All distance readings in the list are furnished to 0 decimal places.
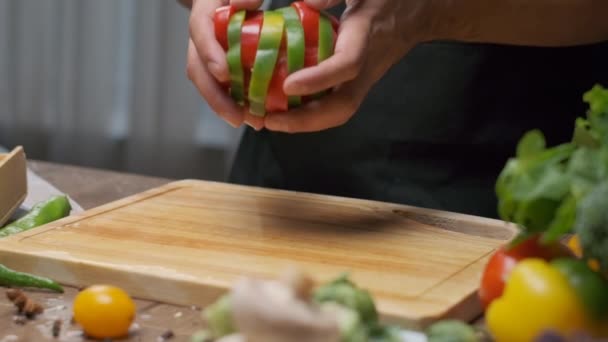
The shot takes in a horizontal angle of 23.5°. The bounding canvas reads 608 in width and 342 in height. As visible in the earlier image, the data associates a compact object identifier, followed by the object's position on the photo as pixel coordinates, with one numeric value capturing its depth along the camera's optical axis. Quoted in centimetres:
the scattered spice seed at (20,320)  88
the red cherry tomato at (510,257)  84
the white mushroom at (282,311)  68
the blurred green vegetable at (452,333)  77
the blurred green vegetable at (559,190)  78
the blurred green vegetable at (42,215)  108
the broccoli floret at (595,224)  78
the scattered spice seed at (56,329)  86
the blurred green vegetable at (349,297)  76
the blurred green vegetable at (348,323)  72
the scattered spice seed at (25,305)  89
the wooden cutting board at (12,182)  110
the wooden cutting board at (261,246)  94
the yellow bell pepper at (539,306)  78
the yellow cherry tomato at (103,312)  85
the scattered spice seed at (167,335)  86
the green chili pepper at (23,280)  95
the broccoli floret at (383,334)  75
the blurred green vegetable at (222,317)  73
